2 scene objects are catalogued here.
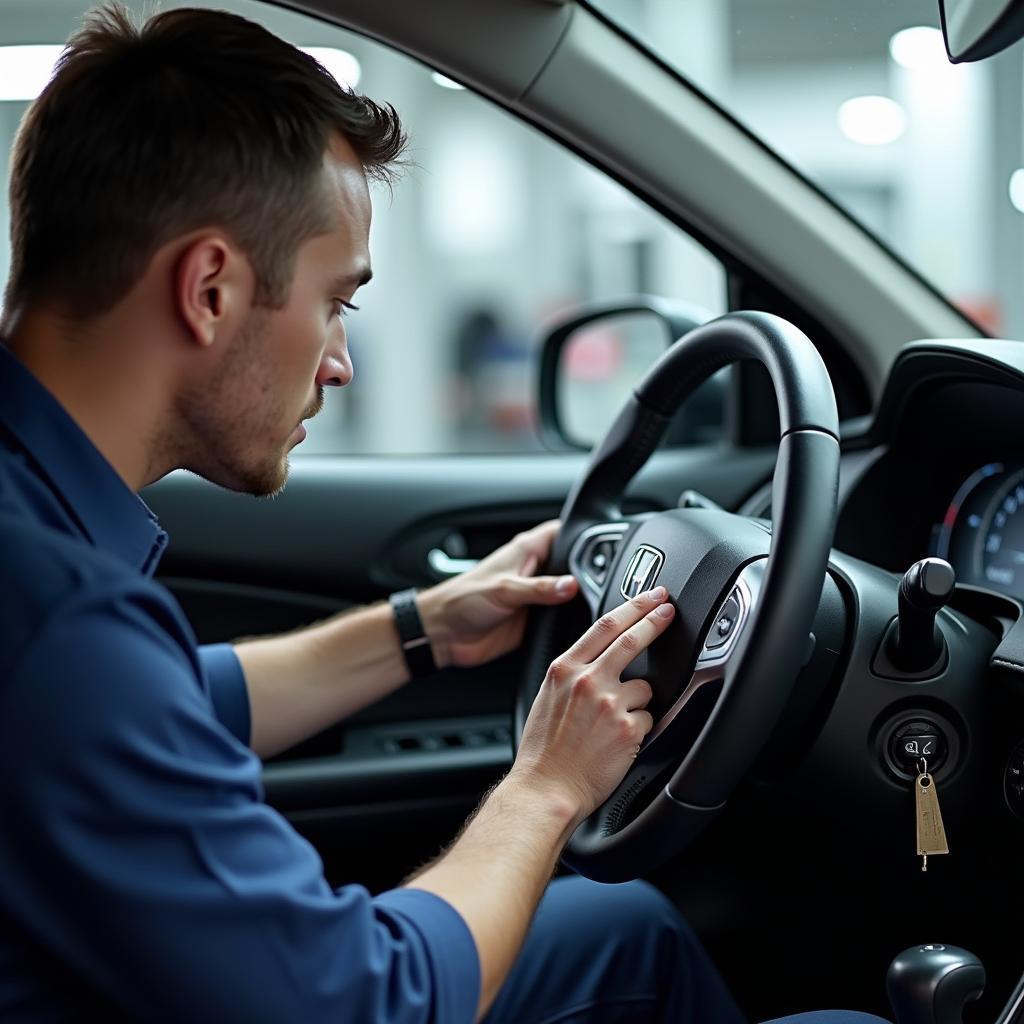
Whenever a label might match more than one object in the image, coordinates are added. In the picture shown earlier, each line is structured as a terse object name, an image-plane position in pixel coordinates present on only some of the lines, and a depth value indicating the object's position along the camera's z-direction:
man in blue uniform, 0.72
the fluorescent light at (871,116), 2.06
